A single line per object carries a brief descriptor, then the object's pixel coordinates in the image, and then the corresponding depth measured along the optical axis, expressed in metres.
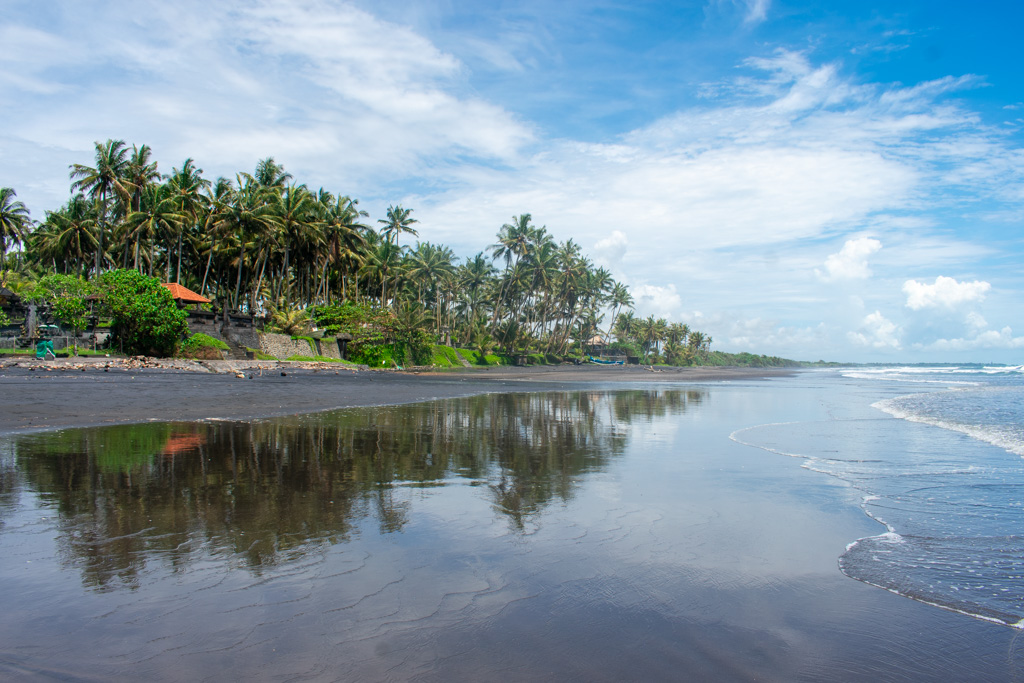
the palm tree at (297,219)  50.03
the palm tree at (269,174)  57.03
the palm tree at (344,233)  54.44
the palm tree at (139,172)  45.78
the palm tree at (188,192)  48.13
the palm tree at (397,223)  67.88
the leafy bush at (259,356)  41.62
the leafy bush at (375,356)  52.70
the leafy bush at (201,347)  36.06
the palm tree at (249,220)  46.44
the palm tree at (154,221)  43.59
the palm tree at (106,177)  43.91
